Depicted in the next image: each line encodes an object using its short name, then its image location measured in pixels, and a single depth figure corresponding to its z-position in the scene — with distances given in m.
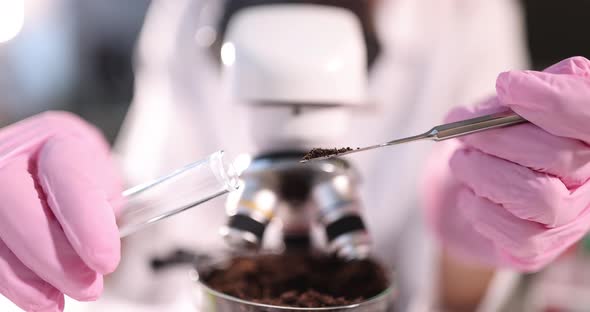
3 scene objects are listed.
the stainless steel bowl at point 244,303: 0.33
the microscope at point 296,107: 0.38
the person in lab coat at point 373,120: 0.53
